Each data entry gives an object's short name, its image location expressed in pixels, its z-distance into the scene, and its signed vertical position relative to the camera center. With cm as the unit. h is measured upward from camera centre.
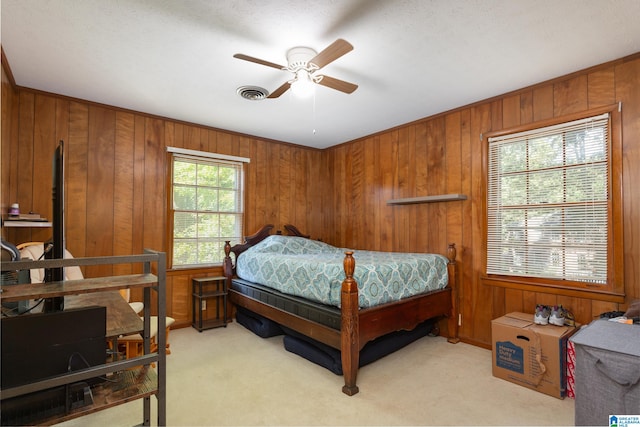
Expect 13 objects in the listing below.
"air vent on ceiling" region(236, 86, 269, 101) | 303 +121
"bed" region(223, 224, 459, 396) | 243 -79
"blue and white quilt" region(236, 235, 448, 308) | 264 -53
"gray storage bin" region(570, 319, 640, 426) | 144 -74
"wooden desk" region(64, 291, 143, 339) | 152 -54
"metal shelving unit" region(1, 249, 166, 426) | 116 -60
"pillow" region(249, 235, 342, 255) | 408 -40
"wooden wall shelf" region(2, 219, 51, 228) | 259 -6
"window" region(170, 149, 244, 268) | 398 +13
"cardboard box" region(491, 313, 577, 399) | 240 -108
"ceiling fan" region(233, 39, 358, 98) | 218 +104
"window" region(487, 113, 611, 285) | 263 +13
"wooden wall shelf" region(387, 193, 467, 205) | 344 +20
